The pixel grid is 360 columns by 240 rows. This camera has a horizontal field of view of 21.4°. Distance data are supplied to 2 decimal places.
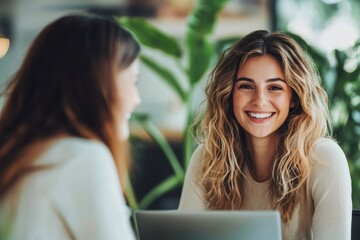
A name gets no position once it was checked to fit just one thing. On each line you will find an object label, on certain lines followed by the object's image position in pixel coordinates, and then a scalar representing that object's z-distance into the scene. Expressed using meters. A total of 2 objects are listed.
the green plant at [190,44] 2.52
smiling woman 1.83
